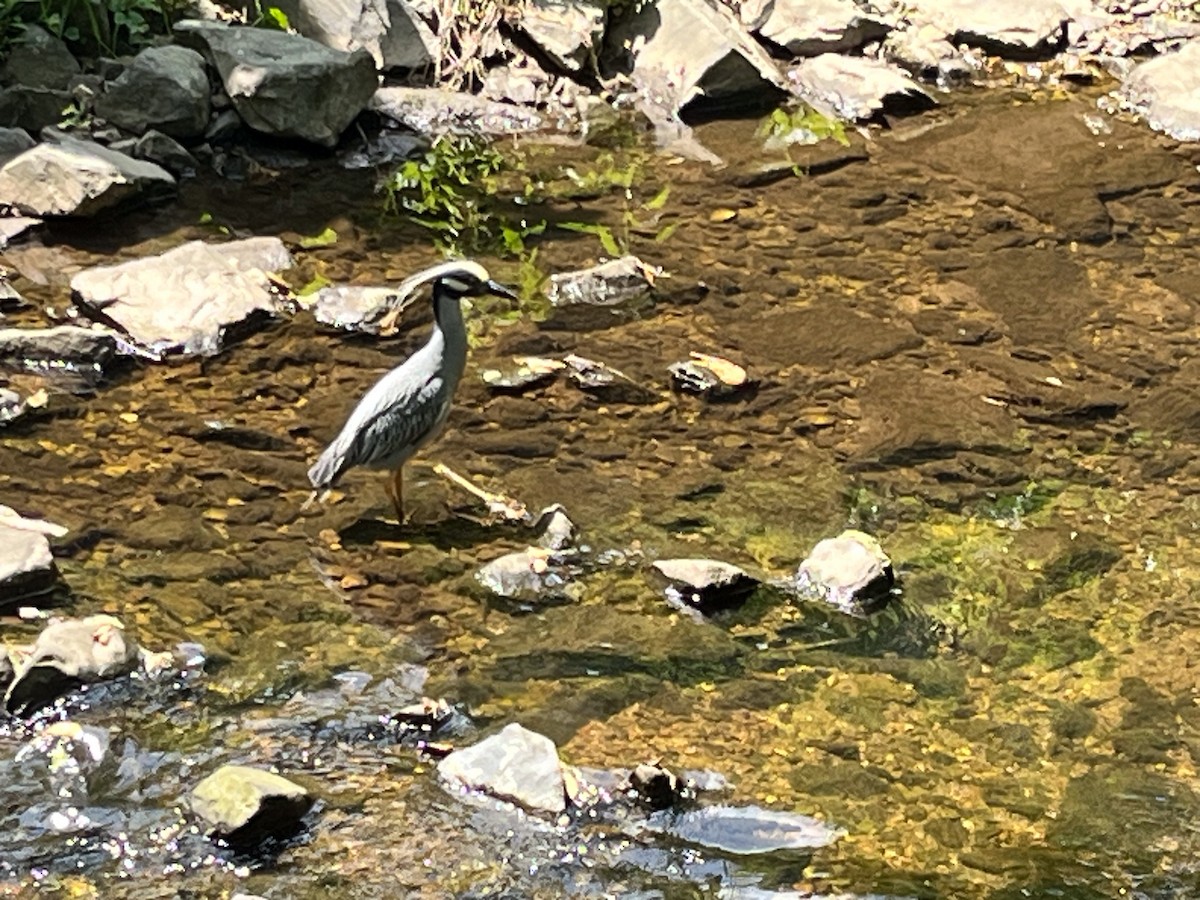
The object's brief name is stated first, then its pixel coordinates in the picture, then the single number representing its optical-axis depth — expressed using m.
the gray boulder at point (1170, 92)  9.67
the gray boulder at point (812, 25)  10.48
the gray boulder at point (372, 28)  9.34
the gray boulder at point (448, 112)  9.27
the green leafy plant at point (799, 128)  9.37
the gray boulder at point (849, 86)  9.80
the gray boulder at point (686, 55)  9.70
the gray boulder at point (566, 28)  9.73
